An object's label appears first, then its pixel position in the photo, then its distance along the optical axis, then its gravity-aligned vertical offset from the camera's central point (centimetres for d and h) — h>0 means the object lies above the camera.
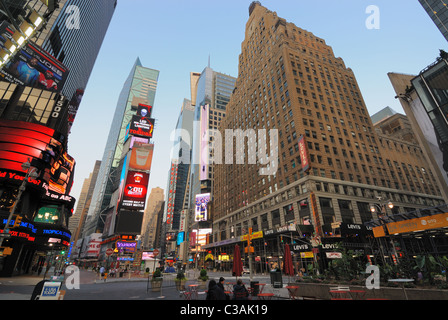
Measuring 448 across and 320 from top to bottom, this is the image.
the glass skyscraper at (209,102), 13152 +10735
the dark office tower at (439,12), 5123 +5418
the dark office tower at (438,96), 2925 +2093
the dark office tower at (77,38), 7044 +8190
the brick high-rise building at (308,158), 4362 +2423
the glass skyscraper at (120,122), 10231 +8687
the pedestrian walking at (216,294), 849 -100
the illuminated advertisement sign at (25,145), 2992 +1609
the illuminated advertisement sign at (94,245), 9694 +822
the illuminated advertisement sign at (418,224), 1877 +339
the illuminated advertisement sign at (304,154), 4216 +1962
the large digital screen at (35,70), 4456 +3910
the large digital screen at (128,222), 5764 +1040
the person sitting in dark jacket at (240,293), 933 -107
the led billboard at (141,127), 7487 +4365
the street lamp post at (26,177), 1318 +581
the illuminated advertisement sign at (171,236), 15238 +1845
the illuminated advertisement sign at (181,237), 12888 +1512
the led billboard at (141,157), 6406 +2939
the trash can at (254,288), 1477 -143
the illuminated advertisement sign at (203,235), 9295 +1164
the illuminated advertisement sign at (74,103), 7656 +5756
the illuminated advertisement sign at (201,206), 9394 +2330
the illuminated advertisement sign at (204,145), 11999 +6261
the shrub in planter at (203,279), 1927 -110
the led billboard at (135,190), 5975 +1882
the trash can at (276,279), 1811 -105
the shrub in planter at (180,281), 1847 -121
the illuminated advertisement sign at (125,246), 5581 +453
